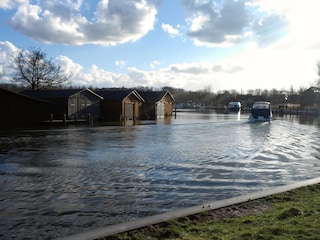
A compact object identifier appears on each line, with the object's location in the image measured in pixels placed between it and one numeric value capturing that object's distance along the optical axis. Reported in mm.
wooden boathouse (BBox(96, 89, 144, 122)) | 50522
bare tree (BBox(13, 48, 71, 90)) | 59488
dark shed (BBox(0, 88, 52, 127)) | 38062
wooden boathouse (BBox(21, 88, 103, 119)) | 43656
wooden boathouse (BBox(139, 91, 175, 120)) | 59000
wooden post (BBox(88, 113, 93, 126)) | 41375
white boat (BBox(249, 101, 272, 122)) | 45900
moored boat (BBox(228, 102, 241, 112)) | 113969
